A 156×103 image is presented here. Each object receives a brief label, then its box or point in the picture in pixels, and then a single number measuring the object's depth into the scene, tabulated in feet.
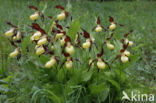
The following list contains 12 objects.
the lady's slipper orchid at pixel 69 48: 4.16
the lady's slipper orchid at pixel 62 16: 5.26
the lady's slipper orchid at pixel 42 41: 4.27
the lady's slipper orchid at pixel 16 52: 4.85
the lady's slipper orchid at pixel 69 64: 4.18
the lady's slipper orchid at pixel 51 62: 4.22
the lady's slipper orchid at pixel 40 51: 4.44
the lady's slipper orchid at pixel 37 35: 4.45
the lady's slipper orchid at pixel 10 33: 4.89
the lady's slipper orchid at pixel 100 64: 4.12
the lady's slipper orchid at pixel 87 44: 4.42
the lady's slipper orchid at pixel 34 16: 5.48
